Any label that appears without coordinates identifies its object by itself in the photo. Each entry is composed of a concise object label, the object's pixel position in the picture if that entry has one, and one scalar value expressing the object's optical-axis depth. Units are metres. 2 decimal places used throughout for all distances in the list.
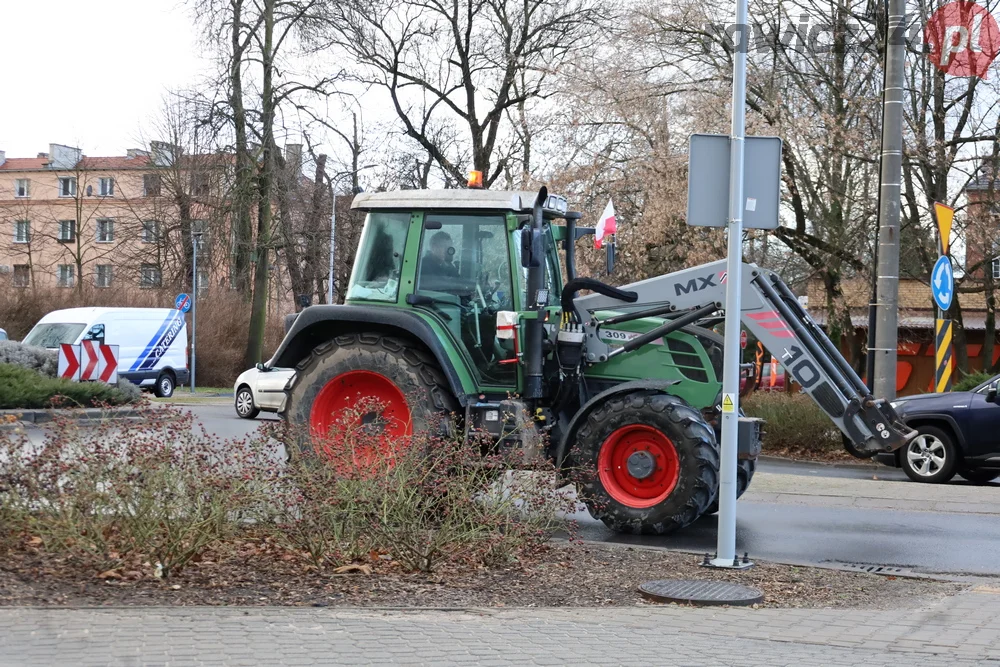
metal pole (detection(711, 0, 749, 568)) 8.12
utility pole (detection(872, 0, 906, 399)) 15.94
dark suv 14.85
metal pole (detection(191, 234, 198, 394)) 39.00
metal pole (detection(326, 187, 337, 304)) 46.44
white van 31.17
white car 24.14
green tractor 9.91
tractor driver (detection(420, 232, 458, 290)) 10.54
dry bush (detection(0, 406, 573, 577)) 7.39
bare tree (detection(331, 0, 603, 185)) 34.09
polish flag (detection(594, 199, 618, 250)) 12.97
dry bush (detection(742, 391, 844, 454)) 18.09
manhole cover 7.17
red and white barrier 23.20
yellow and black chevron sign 18.44
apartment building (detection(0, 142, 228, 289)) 43.78
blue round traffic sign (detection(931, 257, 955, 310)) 16.86
